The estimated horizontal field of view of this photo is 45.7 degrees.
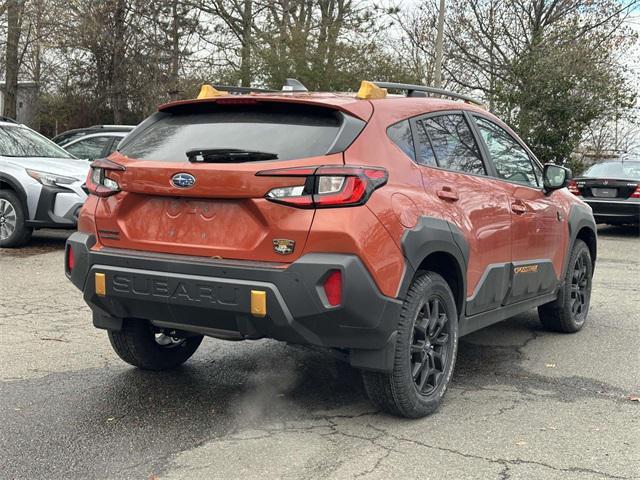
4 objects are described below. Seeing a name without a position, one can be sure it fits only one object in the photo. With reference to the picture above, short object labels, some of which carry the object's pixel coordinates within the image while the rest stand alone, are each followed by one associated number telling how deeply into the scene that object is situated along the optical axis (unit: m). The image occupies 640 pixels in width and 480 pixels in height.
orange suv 3.55
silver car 9.63
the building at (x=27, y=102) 26.48
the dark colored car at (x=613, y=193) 13.69
